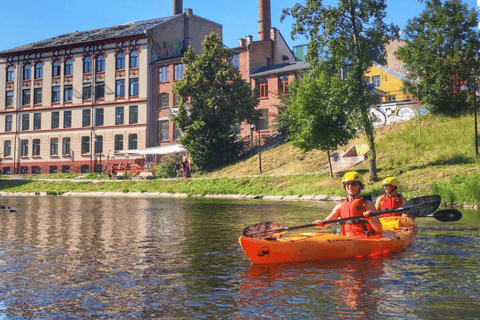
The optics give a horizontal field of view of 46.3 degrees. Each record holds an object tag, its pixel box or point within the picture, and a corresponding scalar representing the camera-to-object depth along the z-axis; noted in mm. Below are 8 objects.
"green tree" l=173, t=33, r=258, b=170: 44531
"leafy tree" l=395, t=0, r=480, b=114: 37562
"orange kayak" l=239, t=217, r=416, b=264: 9422
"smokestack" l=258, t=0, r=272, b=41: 56497
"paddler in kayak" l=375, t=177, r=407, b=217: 13469
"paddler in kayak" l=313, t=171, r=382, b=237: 10305
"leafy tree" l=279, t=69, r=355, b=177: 33469
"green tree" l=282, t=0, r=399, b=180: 28938
